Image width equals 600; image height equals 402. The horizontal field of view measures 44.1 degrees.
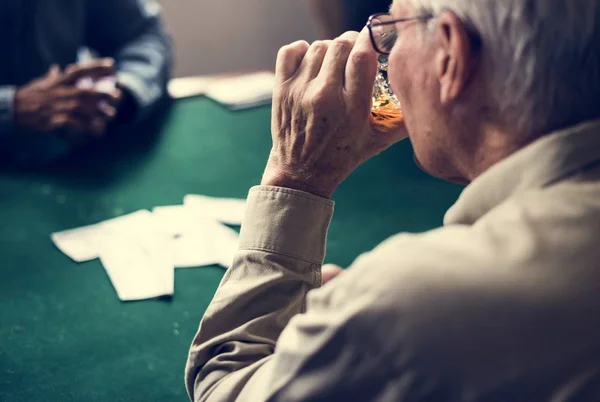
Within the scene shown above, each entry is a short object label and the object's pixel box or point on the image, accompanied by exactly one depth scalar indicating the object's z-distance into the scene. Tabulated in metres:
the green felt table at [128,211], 1.09
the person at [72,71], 1.93
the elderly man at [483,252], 0.65
